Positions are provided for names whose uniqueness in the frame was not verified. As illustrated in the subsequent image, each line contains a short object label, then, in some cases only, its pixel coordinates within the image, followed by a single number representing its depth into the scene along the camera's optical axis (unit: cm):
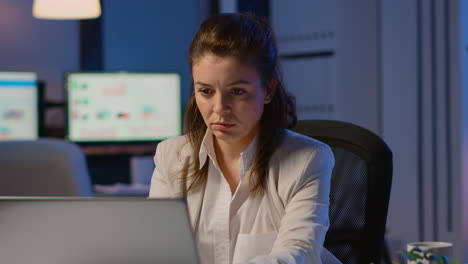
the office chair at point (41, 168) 264
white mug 192
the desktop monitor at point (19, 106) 448
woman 206
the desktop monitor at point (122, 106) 470
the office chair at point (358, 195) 221
